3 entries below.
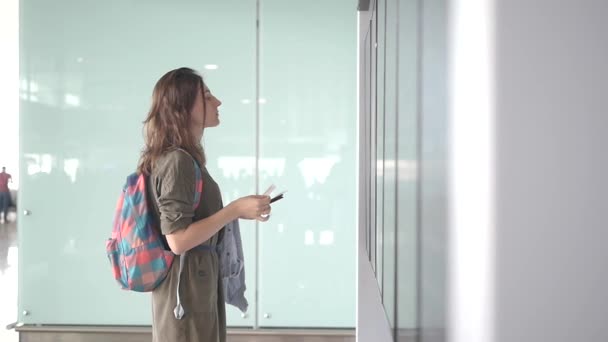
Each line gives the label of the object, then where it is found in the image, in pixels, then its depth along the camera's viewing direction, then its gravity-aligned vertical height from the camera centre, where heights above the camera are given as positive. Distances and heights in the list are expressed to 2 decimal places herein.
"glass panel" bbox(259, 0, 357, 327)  3.50 +0.07
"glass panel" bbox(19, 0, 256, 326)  3.53 +0.38
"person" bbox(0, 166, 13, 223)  12.13 -0.44
